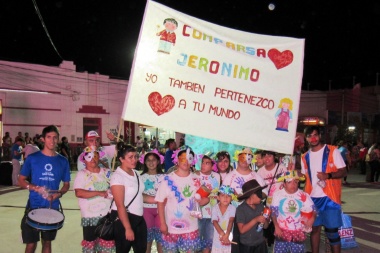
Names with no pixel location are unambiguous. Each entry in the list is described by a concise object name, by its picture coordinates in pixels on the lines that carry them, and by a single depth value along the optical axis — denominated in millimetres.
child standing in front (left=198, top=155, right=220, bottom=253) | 5875
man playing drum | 5199
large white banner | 5344
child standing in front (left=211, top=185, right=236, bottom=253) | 5323
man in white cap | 6238
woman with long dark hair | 4562
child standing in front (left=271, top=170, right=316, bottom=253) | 5312
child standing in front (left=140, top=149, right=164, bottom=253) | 5941
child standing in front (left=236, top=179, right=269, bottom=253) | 5043
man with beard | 5914
